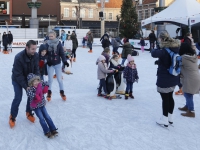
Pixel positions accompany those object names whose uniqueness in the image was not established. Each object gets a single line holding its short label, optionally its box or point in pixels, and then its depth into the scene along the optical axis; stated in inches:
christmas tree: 1030.4
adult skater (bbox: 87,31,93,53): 719.7
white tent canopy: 610.3
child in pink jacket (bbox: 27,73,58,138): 161.5
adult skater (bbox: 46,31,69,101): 233.5
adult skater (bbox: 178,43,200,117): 197.2
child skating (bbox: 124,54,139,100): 249.1
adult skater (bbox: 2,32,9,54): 662.8
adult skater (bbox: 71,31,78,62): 530.5
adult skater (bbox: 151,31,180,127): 169.5
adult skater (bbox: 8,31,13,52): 678.3
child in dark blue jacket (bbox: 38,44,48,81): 235.0
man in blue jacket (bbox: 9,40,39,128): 165.2
